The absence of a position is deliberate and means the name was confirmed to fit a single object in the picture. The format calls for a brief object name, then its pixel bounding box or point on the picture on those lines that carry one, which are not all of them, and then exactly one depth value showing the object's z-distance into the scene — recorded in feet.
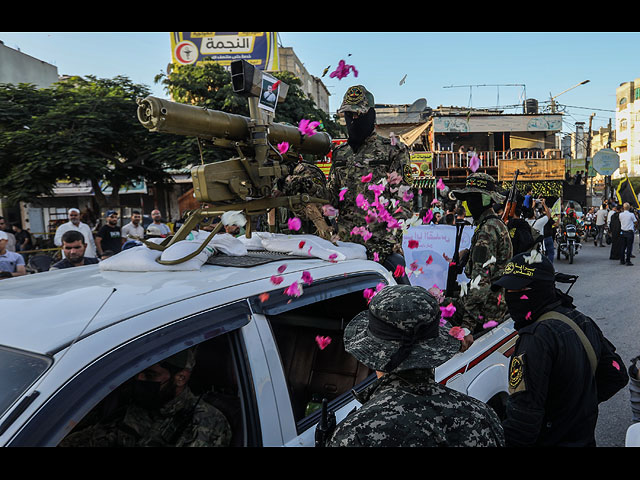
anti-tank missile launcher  7.29
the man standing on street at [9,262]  22.48
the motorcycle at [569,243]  44.78
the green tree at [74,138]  38.65
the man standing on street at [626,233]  42.98
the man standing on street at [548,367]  7.23
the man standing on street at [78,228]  28.78
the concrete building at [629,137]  100.74
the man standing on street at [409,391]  4.44
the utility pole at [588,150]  82.15
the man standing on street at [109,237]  30.63
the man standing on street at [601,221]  60.23
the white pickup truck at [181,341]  4.01
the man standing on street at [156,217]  36.04
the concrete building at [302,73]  116.26
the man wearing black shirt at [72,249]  15.16
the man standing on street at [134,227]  32.27
